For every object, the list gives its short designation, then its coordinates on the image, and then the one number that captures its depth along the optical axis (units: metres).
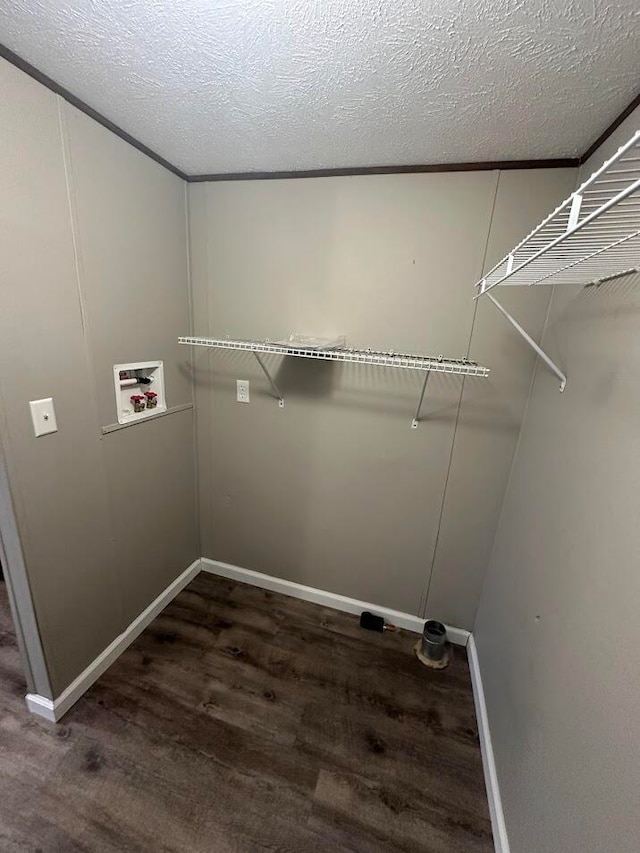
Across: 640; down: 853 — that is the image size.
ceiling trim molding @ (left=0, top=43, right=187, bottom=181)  0.99
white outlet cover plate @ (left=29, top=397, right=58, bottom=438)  1.19
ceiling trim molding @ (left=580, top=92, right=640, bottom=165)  0.99
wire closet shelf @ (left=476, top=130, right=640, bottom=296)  0.51
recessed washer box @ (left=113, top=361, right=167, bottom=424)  1.57
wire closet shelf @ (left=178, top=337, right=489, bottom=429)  1.29
